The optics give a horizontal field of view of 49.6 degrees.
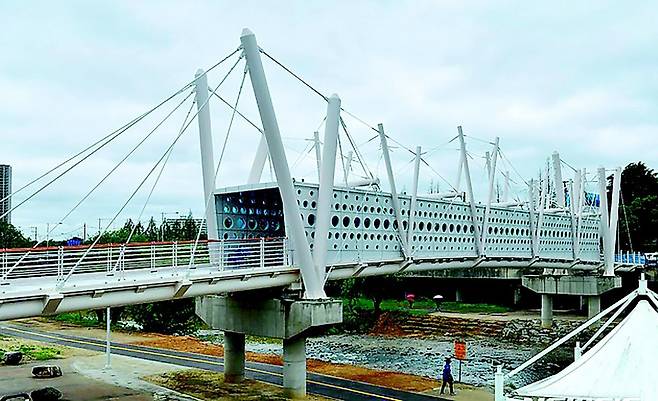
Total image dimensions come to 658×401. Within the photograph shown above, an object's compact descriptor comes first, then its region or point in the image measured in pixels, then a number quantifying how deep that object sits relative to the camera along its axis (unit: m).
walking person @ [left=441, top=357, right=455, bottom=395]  26.64
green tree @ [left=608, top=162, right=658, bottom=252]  77.69
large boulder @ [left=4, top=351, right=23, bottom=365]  33.53
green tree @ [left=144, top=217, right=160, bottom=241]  76.31
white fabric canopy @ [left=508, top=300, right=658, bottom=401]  13.95
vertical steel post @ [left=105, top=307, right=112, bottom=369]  31.86
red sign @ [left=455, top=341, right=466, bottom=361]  28.71
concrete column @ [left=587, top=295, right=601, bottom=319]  55.38
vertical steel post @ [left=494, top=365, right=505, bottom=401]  14.37
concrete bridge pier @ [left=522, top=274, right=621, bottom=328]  53.84
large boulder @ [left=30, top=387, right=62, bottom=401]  24.00
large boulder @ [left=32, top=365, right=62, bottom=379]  29.61
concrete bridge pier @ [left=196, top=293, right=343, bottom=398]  25.81
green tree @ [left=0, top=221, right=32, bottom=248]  80.26
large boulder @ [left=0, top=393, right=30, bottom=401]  22.51
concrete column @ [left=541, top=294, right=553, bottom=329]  55.56
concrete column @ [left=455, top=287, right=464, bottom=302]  76.62
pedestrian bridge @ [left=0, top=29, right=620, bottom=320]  20.55
